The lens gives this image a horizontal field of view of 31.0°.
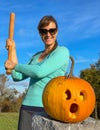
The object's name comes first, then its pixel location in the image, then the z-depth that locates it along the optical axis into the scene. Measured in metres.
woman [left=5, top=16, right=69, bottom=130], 1.77
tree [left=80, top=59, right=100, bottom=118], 14.51
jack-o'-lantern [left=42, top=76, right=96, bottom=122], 1.72
